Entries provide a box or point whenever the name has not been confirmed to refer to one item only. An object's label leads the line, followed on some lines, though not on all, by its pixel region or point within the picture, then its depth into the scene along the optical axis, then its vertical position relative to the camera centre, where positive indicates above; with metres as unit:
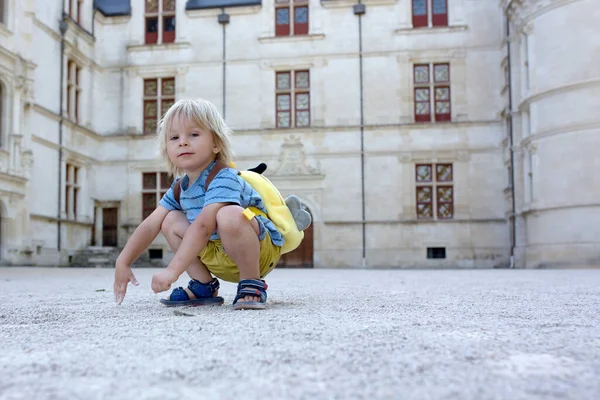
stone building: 14.53 +3.02
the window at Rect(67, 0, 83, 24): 16.34 +5.87
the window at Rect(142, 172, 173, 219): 16.89 +1.26
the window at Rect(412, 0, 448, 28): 16.38 +5.72
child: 2.59 +0.07
